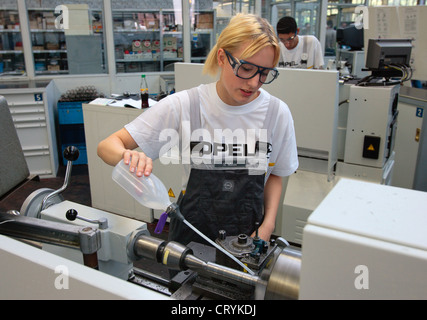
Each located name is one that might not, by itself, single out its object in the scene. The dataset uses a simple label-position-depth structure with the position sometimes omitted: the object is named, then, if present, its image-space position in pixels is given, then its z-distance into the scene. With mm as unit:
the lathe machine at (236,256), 456
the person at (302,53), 3527
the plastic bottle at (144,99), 2699
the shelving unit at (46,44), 4180
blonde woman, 1147
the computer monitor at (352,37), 4875
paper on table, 2782
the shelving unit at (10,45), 4102
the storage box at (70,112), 3918
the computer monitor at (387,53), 2350
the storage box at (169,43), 4727
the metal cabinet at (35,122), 3549
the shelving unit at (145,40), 4547
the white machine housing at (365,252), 441
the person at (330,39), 5910
